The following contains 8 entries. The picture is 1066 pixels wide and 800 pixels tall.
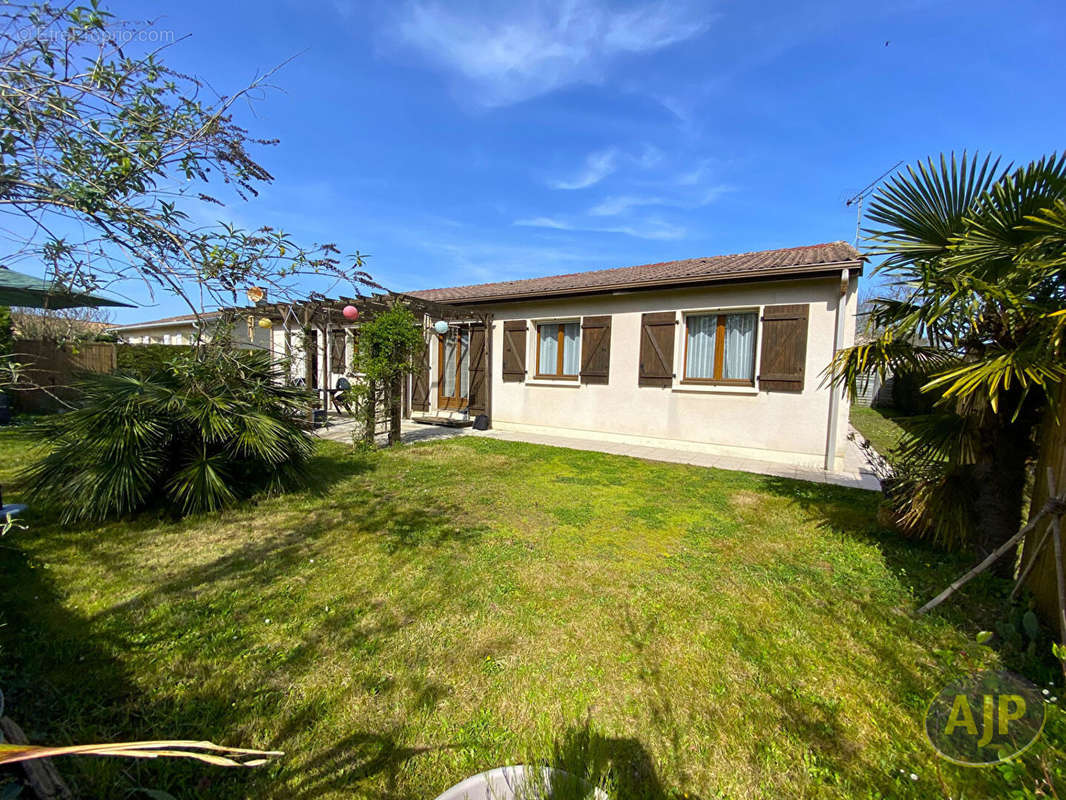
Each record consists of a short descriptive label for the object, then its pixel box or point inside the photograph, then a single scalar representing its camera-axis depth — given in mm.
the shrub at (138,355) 11694
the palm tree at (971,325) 2717
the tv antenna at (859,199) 10289
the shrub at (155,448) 3785
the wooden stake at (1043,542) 2418
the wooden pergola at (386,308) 8827
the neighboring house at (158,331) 18969
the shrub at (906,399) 12820
